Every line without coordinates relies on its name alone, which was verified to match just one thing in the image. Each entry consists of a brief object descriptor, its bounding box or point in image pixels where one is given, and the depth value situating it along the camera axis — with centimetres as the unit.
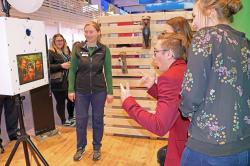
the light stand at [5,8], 142
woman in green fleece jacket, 217
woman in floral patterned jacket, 76
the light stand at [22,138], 150
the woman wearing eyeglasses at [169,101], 91
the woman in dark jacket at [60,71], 301
